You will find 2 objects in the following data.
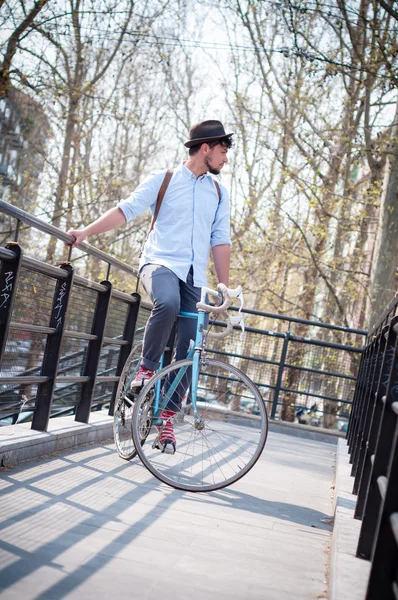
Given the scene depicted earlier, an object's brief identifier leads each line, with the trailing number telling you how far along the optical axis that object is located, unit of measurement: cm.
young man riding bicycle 437
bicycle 402
